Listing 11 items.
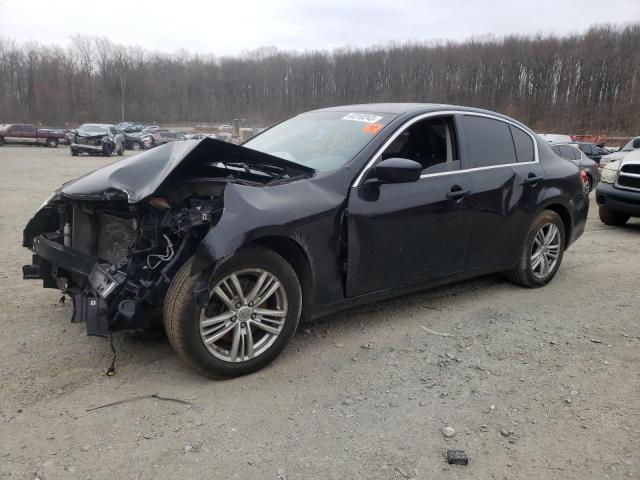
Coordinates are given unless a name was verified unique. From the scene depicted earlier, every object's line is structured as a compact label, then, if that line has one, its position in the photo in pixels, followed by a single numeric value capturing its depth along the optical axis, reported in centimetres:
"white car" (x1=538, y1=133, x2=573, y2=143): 2025
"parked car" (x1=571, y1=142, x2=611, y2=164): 2055
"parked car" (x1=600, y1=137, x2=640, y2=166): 1946
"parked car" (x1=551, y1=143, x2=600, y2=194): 1439
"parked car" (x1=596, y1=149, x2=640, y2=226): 822
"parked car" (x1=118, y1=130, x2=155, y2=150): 3881
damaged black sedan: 291
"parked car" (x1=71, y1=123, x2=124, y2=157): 2889
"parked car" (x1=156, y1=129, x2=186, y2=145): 4412
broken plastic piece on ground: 240
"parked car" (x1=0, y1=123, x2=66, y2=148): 3747
